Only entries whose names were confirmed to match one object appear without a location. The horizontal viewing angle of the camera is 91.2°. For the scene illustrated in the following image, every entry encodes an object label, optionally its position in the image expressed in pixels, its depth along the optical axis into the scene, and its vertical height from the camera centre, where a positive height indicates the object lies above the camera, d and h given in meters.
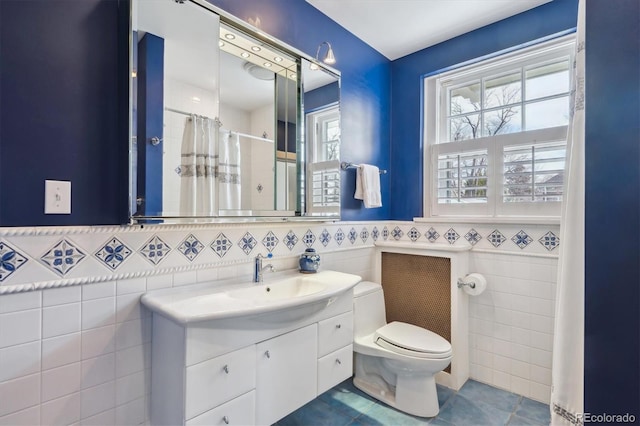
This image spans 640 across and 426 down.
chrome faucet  1.59 -0.31
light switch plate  1.06 +0.04
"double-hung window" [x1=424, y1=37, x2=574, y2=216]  1.95 +0.55
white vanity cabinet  1.08 -0.62
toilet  1.76 -0.84
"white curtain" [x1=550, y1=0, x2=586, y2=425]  1.01 -0.25
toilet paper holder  2.09 -0.48
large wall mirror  1.27 +0.45
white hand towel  2.24 +0.18
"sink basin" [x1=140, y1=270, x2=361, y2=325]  1.11 -0.37
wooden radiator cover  2.15 -0.57
